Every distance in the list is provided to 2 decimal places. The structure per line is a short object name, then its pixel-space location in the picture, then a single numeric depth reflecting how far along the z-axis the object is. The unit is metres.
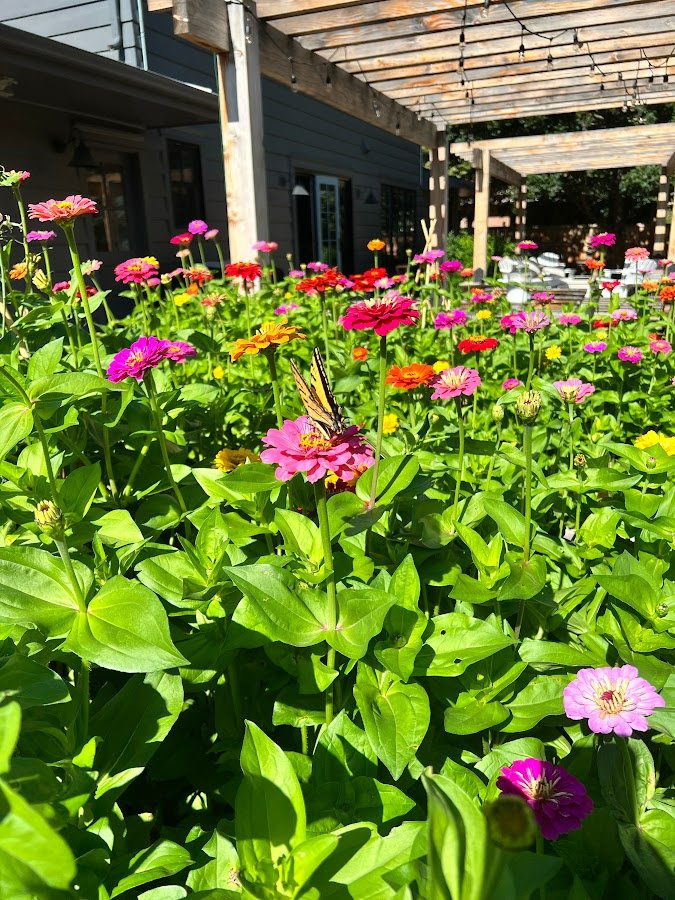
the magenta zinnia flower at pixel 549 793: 0.70
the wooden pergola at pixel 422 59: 3.84
